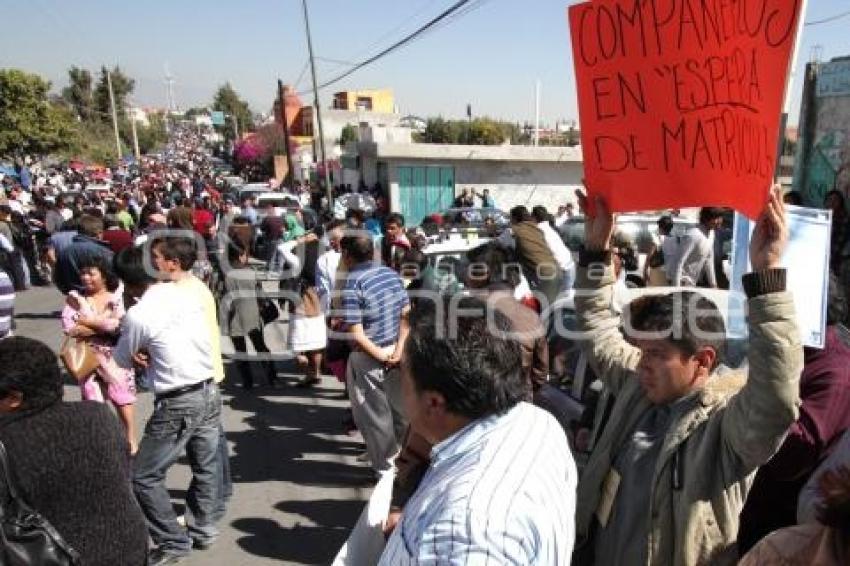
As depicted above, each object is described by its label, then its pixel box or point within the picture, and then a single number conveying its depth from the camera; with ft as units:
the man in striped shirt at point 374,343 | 13.30
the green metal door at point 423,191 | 81.00
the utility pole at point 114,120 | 189.06
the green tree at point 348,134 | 156.01
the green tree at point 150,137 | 313.94
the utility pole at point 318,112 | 64.08
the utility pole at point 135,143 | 232.18
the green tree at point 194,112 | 608.27
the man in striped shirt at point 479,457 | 4.00
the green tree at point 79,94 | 273.95
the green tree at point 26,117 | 129.70
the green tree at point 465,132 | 175.22
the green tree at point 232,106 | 316.19
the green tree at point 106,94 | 273.29
